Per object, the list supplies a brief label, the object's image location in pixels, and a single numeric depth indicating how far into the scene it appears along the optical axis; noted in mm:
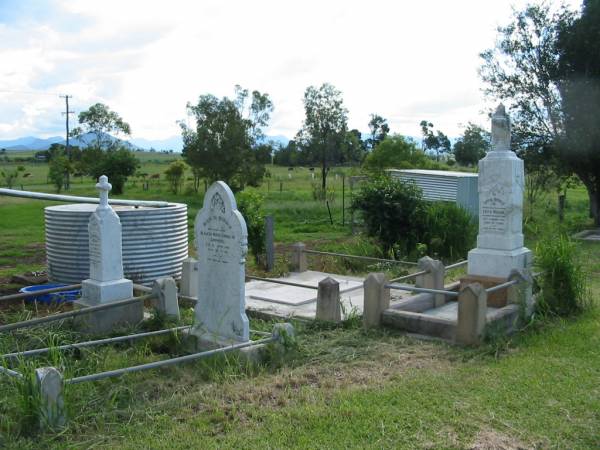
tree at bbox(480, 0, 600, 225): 19234
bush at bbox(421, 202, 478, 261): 13328
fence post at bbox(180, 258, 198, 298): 9547
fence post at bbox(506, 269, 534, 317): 8102
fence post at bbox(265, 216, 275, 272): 12367
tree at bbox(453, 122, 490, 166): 57922
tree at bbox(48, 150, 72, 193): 32969
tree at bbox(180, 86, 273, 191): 30234
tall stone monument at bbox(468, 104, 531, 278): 8852
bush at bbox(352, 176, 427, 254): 13500
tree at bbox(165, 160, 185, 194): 35906
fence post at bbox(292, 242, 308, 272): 12266
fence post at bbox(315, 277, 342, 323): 7953
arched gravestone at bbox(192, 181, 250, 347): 6676
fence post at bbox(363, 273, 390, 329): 7781
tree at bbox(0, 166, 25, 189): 31734
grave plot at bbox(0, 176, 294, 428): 6508
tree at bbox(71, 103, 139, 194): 36656
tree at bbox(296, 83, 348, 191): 37000
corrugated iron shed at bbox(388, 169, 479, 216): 16828
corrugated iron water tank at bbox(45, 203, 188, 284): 10172
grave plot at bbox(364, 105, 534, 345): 7883
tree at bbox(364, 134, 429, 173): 29734
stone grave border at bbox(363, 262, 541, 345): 7113
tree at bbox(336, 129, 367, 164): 38250
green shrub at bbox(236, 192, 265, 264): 12758
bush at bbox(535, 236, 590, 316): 8336
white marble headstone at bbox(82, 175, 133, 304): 7824
